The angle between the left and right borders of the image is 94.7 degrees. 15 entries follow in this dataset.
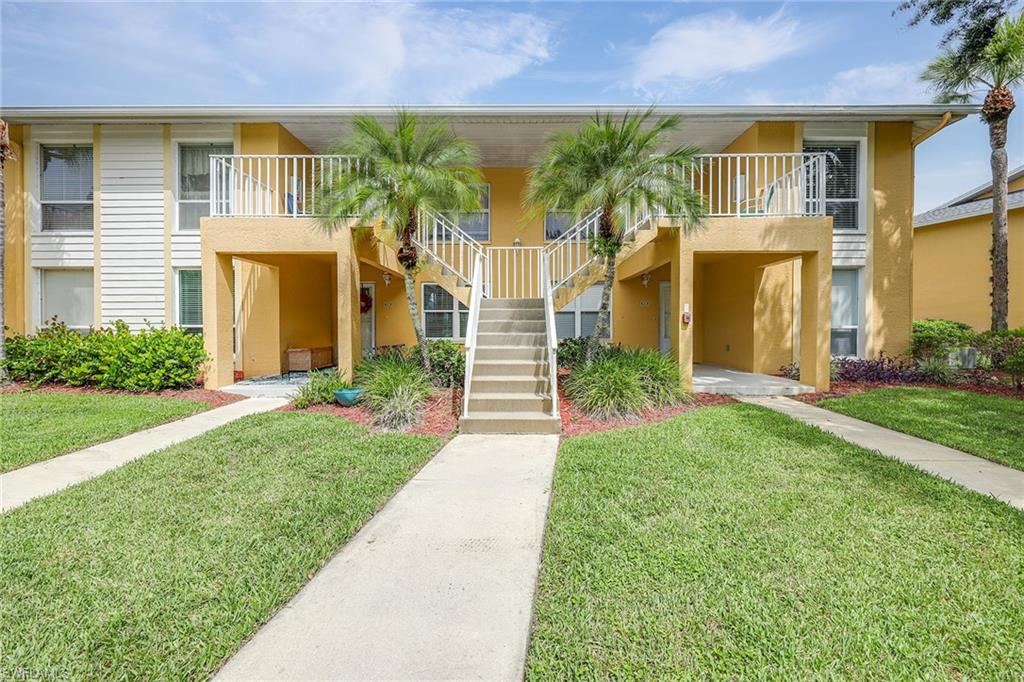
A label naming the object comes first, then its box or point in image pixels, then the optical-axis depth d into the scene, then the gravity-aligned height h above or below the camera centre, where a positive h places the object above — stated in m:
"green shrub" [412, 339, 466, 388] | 9.01 -0.53
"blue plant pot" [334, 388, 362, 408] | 7.87 -1.00
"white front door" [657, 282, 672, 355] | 13.67 +0.49
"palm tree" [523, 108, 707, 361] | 7.64 +2.62
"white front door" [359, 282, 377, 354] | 13.57 +0.36
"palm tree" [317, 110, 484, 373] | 7.49 +2.53
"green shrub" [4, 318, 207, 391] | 9.03 -0.44
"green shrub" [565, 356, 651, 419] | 7.19 -0.89
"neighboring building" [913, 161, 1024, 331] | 14.12 +2.50
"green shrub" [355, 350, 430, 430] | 6.87 -0.83
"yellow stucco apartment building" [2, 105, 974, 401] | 10.73 +3.03
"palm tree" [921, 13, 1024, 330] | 9.82 +5.41
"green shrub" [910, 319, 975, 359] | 10.71 -0.06
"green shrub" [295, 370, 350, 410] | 8.18 -0.94
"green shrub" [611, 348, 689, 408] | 7.93 -0.69
